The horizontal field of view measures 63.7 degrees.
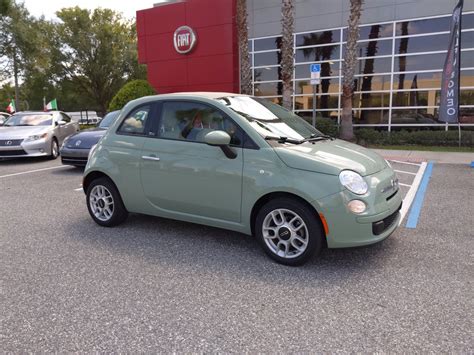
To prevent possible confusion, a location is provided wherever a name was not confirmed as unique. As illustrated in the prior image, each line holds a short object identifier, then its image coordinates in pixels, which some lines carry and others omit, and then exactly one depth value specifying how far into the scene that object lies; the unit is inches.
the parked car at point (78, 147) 338.3
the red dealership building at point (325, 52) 567.2
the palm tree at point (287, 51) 544.7
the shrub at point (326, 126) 569.0
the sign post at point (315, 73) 437.4
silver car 412.5
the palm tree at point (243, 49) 576.1
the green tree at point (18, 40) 1123.9
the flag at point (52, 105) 867.3
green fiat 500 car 136.7
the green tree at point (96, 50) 1334.9
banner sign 444.8
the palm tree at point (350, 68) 510.9
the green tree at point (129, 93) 723.4
